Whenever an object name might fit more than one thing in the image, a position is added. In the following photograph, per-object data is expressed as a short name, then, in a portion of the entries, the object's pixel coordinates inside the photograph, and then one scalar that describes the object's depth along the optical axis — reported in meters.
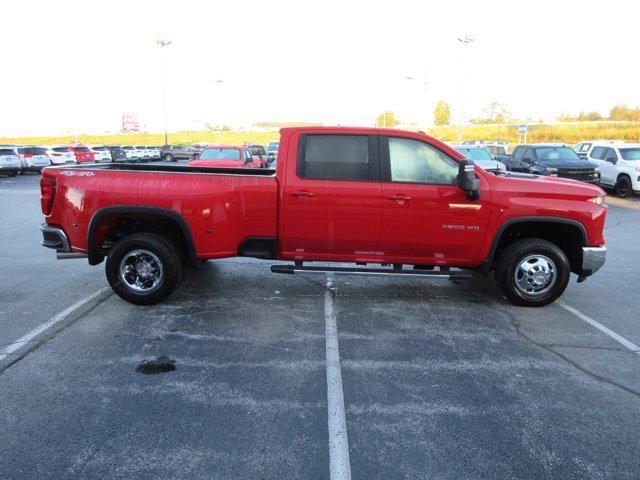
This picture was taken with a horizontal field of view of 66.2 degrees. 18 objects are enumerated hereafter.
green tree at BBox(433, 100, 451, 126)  95.56
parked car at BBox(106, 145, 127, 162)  40.66
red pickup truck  5.32
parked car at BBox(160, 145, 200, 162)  46.31
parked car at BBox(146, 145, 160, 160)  48.22
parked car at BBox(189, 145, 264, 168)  15.97
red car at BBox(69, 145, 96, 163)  35.66
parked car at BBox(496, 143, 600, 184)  16.69
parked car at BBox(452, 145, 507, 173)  15.62
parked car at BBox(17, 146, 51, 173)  27.85
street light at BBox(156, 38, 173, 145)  59.09
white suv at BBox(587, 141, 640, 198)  17.02
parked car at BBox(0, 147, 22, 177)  25.41
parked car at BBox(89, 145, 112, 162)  37.38
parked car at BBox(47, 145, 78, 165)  30.08
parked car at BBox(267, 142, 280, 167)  33.15
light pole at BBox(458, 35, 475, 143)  46.47
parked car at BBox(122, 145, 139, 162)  44.37
